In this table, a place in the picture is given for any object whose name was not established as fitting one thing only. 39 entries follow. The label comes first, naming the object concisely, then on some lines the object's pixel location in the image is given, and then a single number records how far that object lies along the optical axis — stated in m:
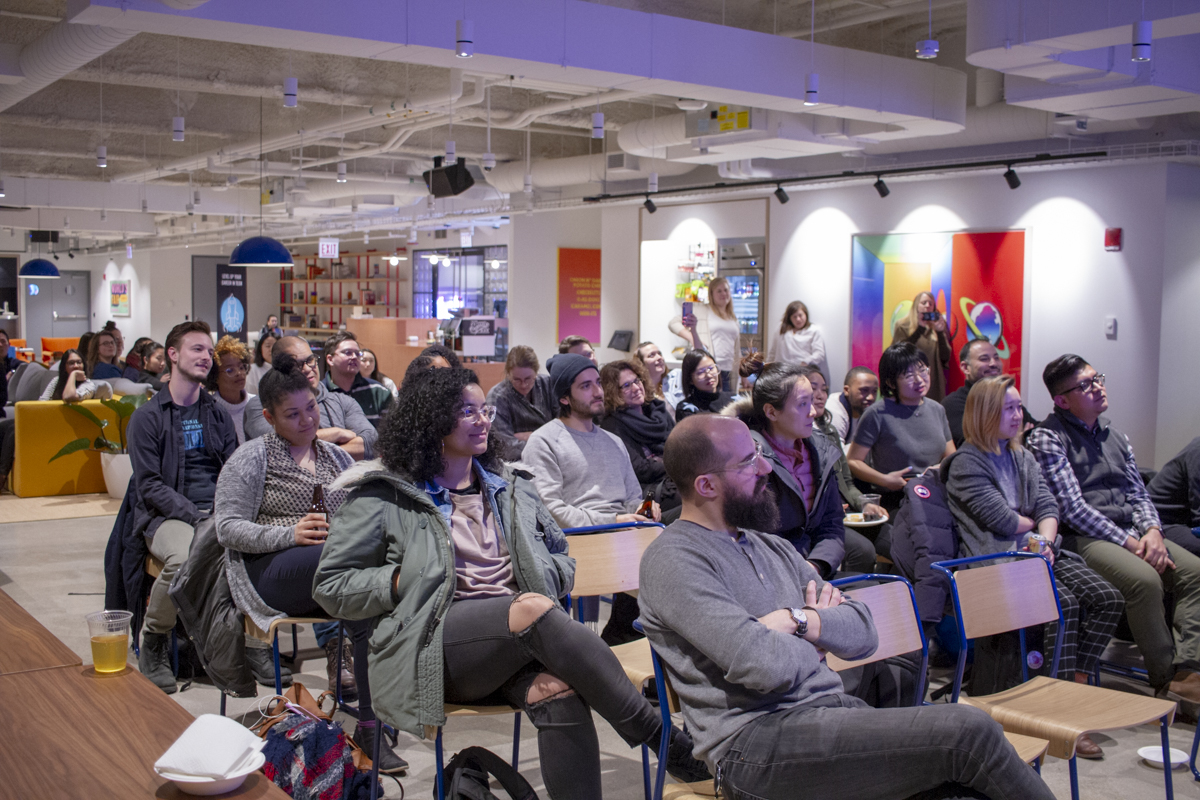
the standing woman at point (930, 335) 9.06
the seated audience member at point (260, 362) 7.64
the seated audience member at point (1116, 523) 4.11
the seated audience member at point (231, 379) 5.14
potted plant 7.54
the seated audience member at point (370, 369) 6.40
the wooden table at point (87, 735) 1.61
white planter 7.95
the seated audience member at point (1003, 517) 3.93
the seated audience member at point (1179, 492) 4.63
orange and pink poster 15.35
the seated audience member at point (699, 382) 5.67
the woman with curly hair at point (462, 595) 2.54
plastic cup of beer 2.15
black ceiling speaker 11.28
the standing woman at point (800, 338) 10.14
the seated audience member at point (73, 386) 8.34
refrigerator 11.69
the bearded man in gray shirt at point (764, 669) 2.13
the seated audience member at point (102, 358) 9.19
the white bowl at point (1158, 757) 3.57
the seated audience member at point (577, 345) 6.87
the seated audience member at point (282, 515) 3.35
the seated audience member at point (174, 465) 4.12
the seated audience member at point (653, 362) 6.05
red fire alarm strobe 8.59
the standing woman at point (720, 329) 9.72
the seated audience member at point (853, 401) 5.74
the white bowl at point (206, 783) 1.57
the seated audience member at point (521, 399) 5.72
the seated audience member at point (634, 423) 5.05
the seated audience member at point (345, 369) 5.64
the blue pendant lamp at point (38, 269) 18.92
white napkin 1.58
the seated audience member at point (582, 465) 4.10
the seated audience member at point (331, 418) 4.78
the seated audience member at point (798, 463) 3.55
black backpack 2.48
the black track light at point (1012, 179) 8.89
